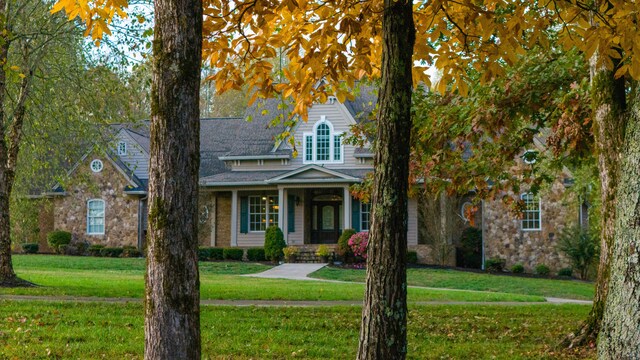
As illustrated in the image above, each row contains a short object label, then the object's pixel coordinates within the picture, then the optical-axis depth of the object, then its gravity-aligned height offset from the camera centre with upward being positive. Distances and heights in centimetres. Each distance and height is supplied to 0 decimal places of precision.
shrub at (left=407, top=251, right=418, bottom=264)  2708 -70
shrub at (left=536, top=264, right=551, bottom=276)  2644 -115
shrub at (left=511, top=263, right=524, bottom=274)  2658 -112
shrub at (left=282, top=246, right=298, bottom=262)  2719 -56
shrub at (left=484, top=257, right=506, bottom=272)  2688 -95
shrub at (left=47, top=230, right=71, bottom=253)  3050 -1
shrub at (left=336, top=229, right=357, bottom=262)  2681 -28
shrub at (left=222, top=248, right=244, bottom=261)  2828 -58
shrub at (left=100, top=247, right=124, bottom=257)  2975 -54
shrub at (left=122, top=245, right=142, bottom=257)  2967 -58
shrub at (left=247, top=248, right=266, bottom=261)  2808 -62
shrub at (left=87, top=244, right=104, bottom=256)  3020 -47
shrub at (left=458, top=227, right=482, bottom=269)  2780 -36
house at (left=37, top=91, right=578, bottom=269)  2736 +143
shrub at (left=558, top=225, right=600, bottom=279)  2531 -31
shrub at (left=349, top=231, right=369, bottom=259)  2606 -16
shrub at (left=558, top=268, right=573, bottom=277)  2616 -121
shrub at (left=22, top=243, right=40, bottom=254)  3114 -45
